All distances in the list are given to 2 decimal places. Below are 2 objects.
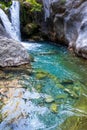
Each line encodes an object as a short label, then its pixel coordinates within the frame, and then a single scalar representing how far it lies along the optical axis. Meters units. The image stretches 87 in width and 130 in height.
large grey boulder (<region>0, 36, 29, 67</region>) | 3.35
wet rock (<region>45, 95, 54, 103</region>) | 2.25
